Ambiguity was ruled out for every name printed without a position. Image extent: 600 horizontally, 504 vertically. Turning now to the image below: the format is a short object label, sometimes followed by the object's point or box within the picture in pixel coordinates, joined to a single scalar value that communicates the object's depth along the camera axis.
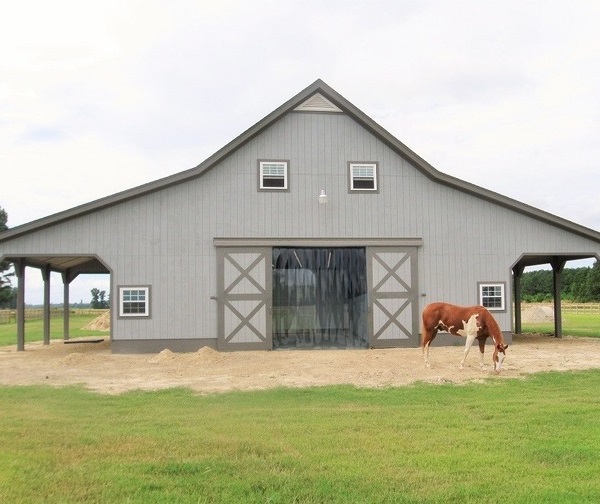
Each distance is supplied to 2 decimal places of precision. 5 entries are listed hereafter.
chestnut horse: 13.02
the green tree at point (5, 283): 55.44
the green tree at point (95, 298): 85.84
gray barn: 17.28
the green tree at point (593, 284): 62.88
